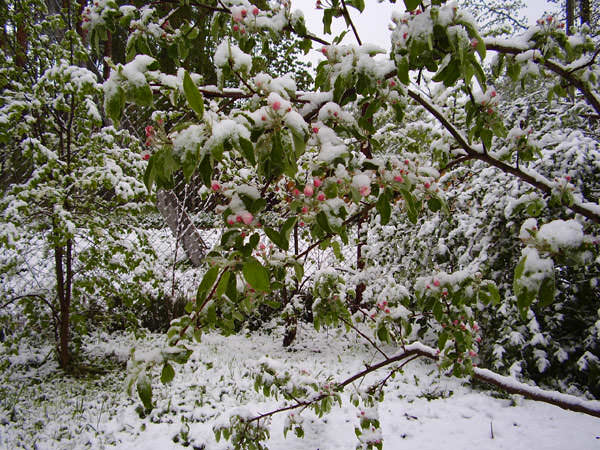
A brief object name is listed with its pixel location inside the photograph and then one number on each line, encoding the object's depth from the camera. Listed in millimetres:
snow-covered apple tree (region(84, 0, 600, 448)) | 628
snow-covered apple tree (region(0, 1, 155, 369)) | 2342
